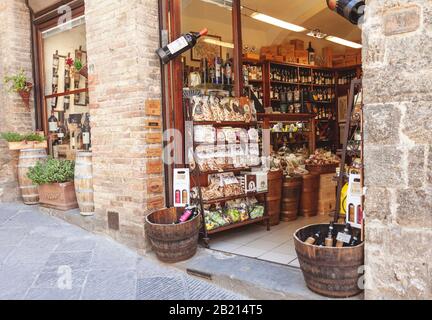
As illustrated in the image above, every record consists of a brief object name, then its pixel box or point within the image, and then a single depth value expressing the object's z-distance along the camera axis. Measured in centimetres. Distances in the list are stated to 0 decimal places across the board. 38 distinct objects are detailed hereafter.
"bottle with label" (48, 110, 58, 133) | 611
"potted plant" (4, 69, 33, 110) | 580
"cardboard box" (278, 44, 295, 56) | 855
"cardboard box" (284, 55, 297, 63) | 848
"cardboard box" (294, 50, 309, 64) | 875
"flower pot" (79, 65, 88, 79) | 509
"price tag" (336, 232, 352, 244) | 287
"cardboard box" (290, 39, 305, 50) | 888
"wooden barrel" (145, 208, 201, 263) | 352
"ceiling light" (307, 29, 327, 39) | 852
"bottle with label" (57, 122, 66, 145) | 604
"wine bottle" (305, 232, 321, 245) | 293
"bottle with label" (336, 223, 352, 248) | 287
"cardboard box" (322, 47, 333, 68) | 953
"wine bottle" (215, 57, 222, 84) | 505
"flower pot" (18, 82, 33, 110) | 591
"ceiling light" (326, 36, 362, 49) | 929
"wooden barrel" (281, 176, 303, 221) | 511
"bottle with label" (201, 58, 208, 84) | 508
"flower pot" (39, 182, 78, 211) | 508
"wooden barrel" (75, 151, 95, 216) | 468
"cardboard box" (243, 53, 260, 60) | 766
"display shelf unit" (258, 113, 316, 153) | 514
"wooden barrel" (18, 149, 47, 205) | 556
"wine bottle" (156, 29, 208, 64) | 387
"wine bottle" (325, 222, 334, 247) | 287
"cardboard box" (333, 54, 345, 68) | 948
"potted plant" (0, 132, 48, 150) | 560
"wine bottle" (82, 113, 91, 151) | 561
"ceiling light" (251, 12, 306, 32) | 698
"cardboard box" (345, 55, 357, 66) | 930
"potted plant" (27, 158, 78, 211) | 509
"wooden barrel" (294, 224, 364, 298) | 265
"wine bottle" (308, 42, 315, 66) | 910
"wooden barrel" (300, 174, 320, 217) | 531
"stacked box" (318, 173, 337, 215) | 540
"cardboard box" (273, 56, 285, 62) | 821
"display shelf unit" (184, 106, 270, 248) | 407
